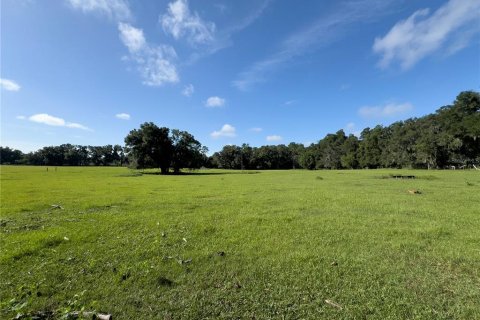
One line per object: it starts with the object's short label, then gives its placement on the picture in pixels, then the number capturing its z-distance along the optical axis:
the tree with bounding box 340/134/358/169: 106.69
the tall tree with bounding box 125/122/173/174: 57.03
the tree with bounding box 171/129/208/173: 62.30
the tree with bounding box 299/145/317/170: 121.81
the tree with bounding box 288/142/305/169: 135.25
